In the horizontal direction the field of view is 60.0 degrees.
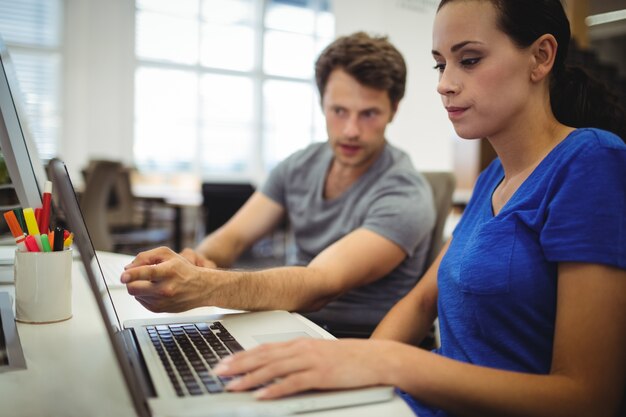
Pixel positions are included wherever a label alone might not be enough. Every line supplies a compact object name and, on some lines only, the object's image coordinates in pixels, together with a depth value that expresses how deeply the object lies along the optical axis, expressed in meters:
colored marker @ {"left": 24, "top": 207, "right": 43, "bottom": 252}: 0.90
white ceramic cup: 0.87
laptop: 0.52
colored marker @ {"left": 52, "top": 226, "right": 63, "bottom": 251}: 0.89
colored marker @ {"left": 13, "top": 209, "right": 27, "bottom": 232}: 0.95
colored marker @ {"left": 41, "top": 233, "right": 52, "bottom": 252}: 0.89
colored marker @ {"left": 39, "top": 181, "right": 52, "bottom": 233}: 0.93
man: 1.19
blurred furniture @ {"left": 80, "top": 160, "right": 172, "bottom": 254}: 3.57
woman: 0.66
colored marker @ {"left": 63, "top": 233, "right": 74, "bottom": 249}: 0.93
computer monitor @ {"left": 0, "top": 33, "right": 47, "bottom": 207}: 0.98
